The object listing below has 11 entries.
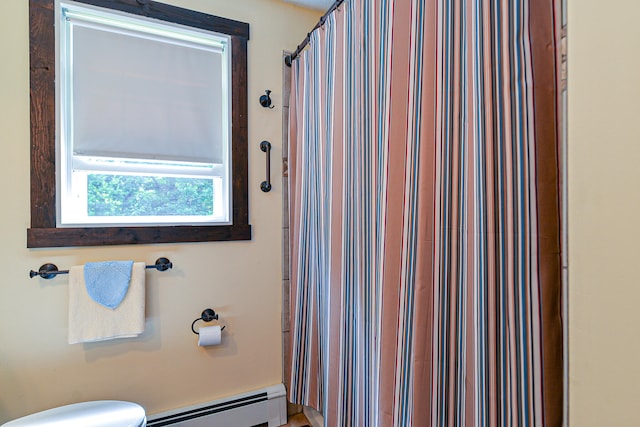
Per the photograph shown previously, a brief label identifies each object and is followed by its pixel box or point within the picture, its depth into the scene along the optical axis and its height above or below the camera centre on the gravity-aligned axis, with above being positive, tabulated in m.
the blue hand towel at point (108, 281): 1.37 -0.28
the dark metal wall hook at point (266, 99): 1.74 +0.63
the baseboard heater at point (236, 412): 1.55 -1.01
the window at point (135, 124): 1.37 +0.43
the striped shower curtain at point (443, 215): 0.64 +0.00
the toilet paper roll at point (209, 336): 1.55 -0.59
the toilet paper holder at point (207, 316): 1.62 -0.52
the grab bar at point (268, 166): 1.74 +0.27
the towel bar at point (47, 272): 1.34 -0.24
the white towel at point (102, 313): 1.36 -0.43
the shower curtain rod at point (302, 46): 1.30 +0.87
